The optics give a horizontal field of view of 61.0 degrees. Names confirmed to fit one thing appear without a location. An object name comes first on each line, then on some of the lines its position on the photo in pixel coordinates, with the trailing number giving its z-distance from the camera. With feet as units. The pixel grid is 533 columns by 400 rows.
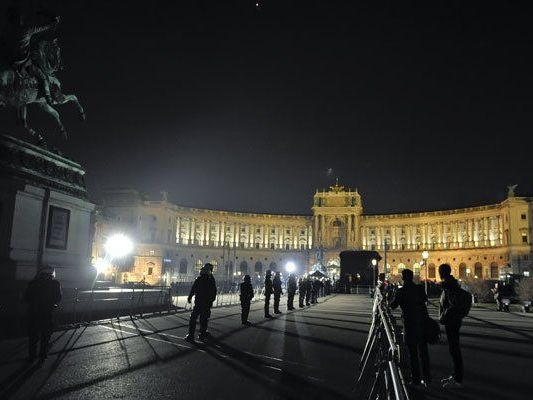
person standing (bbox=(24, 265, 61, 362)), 30.81
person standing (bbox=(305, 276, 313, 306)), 100.80
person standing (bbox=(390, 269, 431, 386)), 27.68
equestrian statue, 49.60
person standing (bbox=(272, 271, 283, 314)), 74.79
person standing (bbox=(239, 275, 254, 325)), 56.90
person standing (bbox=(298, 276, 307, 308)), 94.94
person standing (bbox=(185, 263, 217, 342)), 43.39
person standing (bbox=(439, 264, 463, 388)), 27.02
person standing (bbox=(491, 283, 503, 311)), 97.35
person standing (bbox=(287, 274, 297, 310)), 84.28
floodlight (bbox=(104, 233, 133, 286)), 196.61
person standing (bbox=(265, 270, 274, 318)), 68.65
